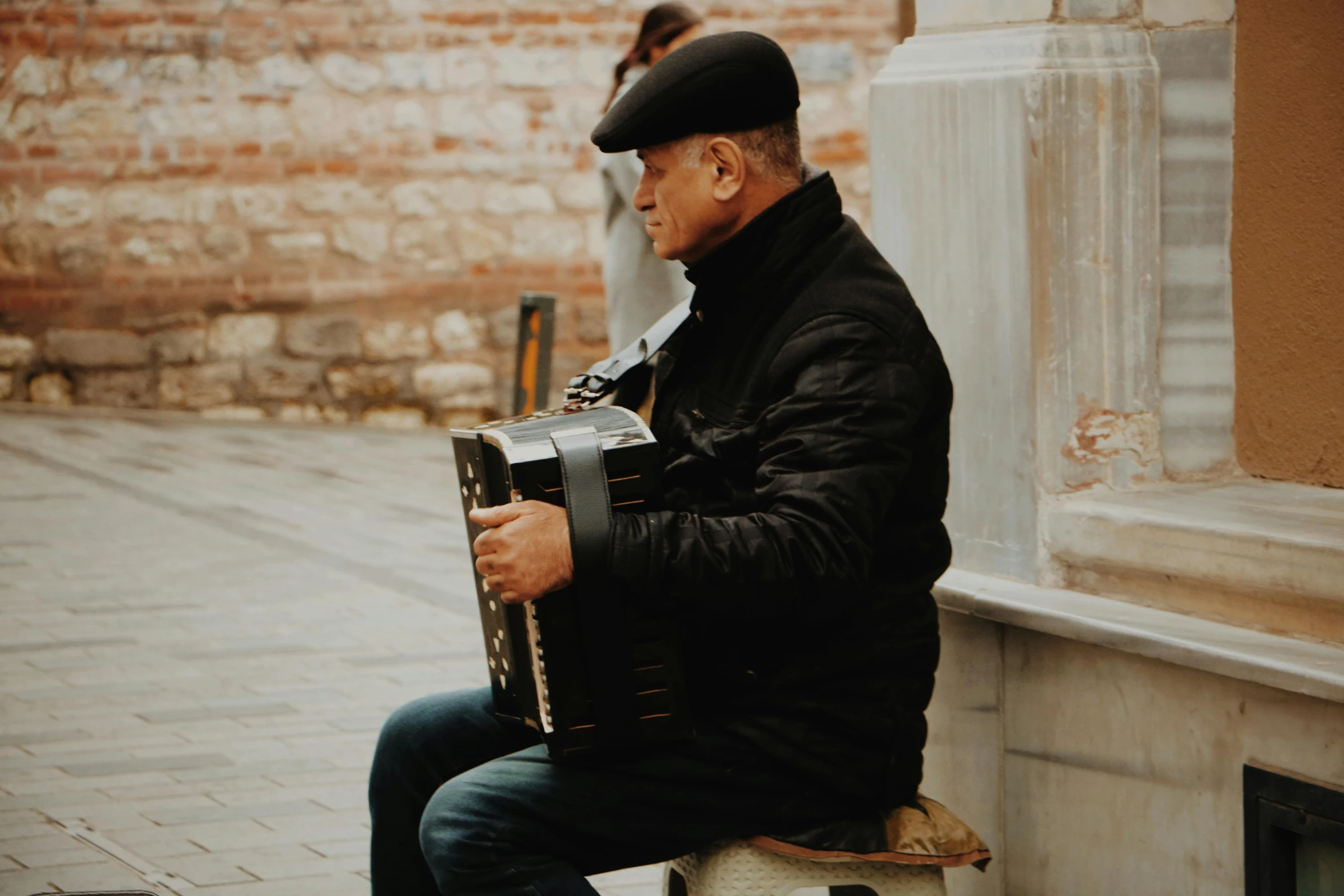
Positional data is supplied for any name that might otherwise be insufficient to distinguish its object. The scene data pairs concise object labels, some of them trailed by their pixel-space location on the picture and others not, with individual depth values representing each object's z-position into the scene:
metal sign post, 12.39
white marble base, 5.32
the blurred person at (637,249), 11.73
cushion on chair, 5.03
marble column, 6.04
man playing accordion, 4.82
